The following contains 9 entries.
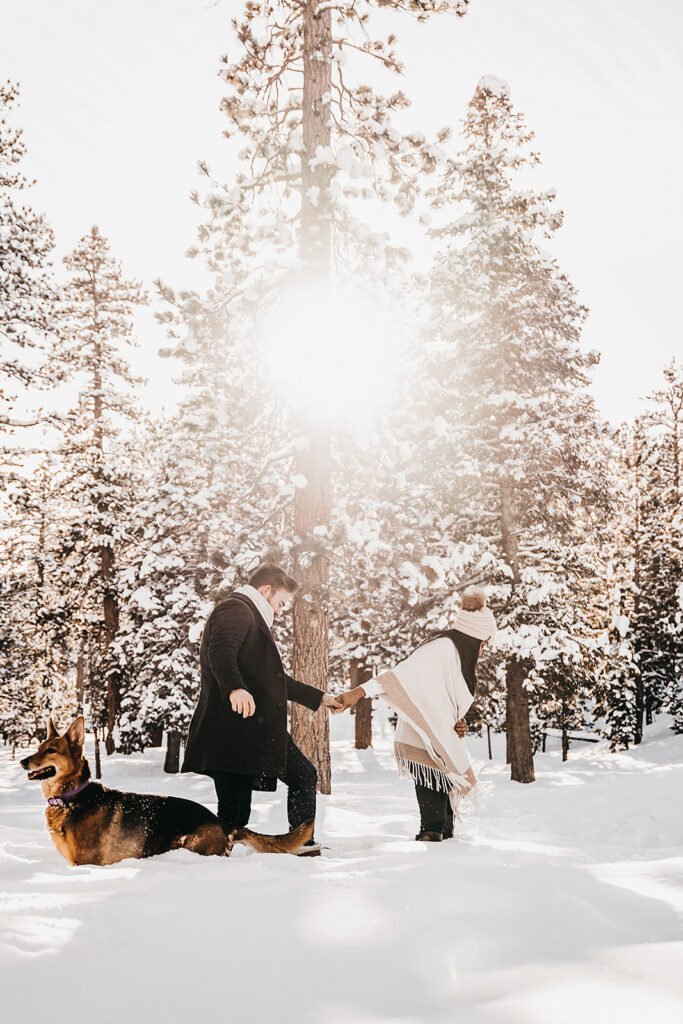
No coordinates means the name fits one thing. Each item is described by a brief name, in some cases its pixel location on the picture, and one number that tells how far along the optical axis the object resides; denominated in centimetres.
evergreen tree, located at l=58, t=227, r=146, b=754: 2270
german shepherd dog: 423
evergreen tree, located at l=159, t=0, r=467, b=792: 1034
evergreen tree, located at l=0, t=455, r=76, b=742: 1912
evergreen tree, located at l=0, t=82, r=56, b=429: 1499
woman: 567
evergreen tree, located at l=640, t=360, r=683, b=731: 2597
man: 474
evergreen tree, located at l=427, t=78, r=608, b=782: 1691
